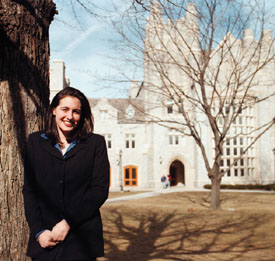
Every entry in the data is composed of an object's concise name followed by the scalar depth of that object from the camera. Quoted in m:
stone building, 28.50
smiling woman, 2.18
